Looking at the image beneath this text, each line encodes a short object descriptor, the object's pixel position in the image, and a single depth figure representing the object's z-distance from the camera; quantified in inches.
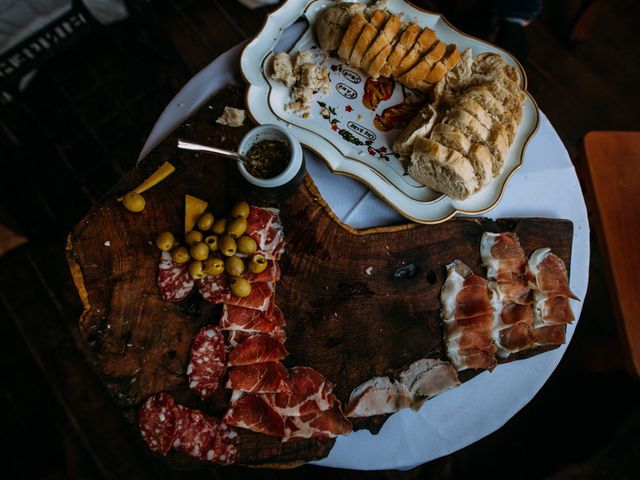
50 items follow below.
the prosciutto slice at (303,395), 18.1
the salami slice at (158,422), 17.7
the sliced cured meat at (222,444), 17.7
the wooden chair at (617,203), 21.0
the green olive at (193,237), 18.3
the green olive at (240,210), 18.5
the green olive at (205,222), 18.5
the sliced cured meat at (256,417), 17.9
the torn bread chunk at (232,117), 19.5
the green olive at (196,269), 18.3
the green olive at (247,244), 18.3
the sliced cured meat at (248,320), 18.4
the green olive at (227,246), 18.2
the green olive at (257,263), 18.1
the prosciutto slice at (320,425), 17.7
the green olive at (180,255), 18.2
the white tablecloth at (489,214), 18.3
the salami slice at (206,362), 18.2
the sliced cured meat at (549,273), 18.9
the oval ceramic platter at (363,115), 18.9
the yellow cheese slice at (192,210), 18.9
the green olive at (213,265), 18.2
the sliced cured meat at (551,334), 18.9
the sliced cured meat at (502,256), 18.9
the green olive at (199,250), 18.1
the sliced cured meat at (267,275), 18.5
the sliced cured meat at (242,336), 18.5
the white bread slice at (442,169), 17.5
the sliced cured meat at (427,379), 18.2
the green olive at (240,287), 18.0
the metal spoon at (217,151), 17.2
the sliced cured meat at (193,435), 17.7
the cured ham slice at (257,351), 18.3
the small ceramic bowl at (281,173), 17.6
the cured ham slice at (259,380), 18.2
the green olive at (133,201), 18.5
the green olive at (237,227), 18.2
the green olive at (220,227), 18.5
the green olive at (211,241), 18.3
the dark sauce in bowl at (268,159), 18.2
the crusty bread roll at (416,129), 18.3
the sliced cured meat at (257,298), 18.3
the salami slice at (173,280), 18.6
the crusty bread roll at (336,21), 19.4
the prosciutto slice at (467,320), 18.4
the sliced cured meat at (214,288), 18.7
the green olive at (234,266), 18.3
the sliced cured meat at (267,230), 18.7
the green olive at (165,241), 18.3
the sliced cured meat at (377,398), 17.9
